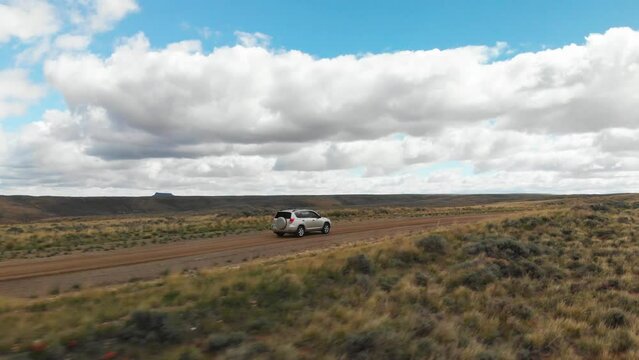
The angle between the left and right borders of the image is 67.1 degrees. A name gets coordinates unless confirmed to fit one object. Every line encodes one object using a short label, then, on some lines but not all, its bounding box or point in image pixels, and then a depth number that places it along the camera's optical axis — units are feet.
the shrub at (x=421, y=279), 48.16
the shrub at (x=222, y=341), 28.19
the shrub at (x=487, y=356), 29.30
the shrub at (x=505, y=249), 61.00
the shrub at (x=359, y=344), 28.48
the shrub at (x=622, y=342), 33.14
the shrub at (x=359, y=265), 50.55
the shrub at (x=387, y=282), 45.62
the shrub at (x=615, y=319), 37.78
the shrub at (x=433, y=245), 62.34
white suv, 107.14
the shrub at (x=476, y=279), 48.08
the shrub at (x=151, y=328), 28.94
